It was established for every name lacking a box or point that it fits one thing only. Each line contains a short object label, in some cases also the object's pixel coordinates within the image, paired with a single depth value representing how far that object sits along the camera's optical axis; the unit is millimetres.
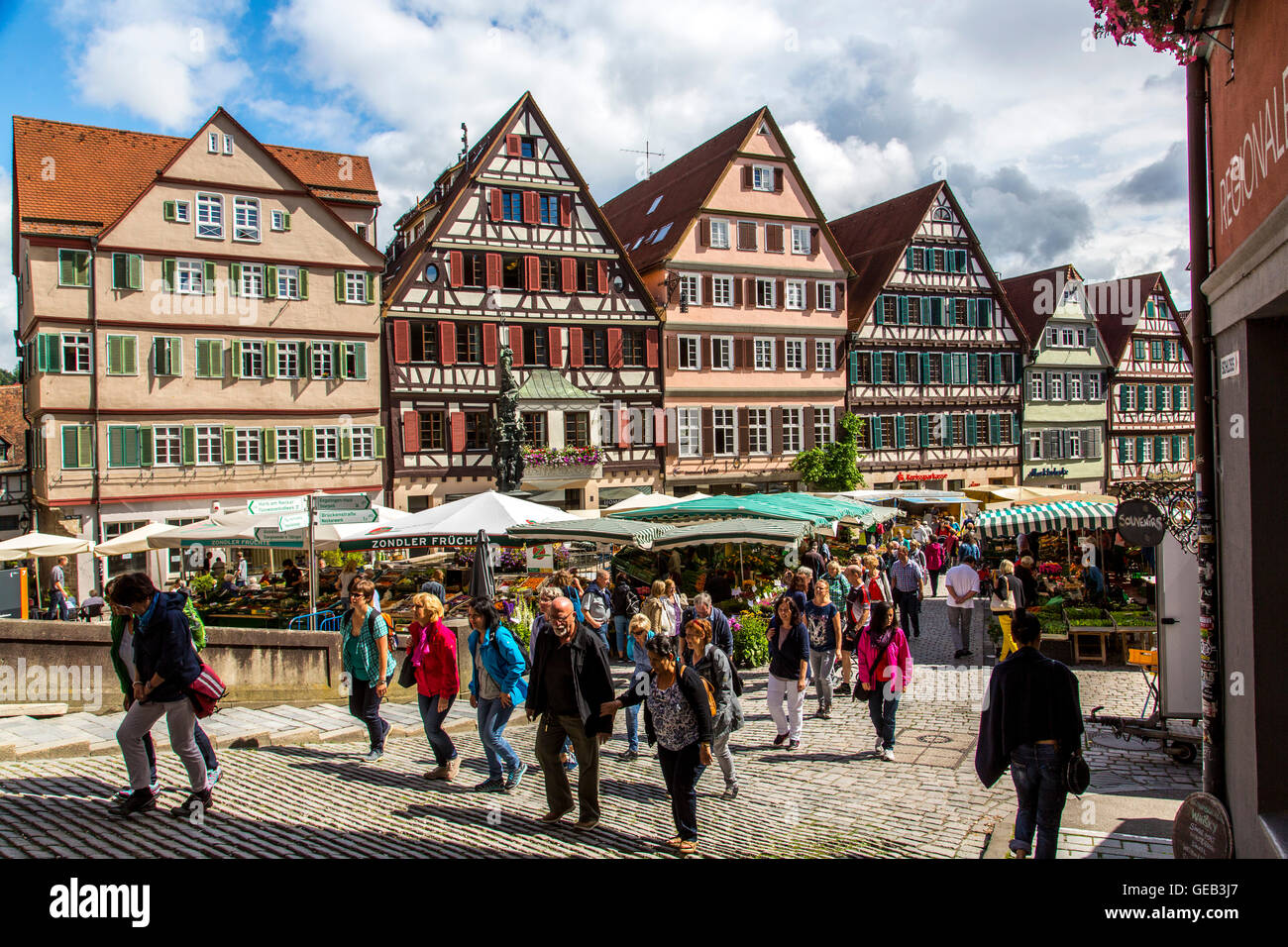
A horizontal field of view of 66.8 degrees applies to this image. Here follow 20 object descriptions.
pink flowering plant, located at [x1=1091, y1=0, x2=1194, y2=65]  5453
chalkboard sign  4727
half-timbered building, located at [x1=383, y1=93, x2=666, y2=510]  31125
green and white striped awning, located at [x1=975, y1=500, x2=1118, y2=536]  18109
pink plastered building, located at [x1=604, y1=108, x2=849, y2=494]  35938
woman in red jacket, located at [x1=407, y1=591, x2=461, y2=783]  8117
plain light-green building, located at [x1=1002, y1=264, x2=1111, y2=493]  44219
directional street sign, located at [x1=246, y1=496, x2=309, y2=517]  12133
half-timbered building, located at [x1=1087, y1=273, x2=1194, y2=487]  46969
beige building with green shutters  26453
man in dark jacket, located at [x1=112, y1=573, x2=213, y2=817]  5914
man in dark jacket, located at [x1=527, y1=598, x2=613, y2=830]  6797
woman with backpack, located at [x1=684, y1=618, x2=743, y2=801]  7285
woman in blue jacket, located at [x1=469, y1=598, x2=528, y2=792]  7656
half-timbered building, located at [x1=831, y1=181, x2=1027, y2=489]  40031
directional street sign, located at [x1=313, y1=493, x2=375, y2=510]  12070
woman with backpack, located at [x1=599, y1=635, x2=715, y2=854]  6344
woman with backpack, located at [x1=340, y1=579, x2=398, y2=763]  8352
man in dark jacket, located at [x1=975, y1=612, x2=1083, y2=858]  5473
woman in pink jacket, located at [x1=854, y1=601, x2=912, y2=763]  8844
